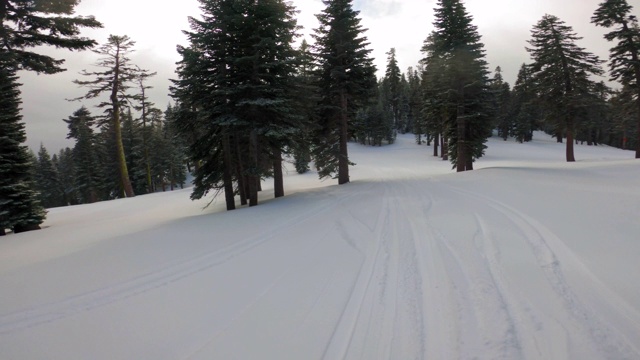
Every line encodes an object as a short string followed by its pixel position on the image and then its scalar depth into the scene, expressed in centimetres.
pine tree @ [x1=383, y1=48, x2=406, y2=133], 8469
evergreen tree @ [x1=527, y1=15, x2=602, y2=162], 2431
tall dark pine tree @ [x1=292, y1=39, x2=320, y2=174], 1466
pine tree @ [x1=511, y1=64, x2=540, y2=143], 6481
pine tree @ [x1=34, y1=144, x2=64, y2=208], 5402
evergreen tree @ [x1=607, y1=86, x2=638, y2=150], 2473
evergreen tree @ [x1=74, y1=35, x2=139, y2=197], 2320
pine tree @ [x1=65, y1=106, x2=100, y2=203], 4181
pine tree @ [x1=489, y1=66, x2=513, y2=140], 7131
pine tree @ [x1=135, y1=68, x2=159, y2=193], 2948
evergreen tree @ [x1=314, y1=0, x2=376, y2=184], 1788
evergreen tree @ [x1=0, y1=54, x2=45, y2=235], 1204
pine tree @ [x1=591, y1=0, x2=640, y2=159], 2333
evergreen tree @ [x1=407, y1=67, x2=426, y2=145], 6158
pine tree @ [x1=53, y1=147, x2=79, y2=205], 5243
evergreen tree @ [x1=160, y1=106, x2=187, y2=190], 4462
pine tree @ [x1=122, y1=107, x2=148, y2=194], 4178
